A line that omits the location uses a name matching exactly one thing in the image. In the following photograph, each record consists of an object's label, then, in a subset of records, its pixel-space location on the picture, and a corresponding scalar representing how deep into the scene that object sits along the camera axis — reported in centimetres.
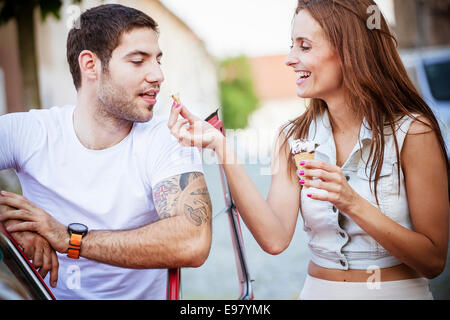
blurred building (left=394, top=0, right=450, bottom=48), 891
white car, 523
